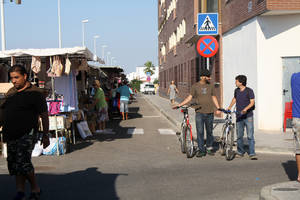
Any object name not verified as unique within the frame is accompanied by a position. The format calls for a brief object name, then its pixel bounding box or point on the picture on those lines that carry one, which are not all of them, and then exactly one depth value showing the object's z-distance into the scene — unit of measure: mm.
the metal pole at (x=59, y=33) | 36312
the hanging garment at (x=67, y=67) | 10930
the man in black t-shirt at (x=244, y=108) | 9078
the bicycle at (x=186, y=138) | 9219
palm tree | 128250
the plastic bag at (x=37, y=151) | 9716
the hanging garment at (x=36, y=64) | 11178
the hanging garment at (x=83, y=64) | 12438
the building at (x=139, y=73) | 142525
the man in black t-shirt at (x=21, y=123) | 5383
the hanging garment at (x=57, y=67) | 10992
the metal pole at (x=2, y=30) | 23625
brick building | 21559
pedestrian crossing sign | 13188
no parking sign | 12852
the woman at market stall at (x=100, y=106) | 14812
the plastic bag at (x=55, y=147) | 9883
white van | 68938
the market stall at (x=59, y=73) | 10523
